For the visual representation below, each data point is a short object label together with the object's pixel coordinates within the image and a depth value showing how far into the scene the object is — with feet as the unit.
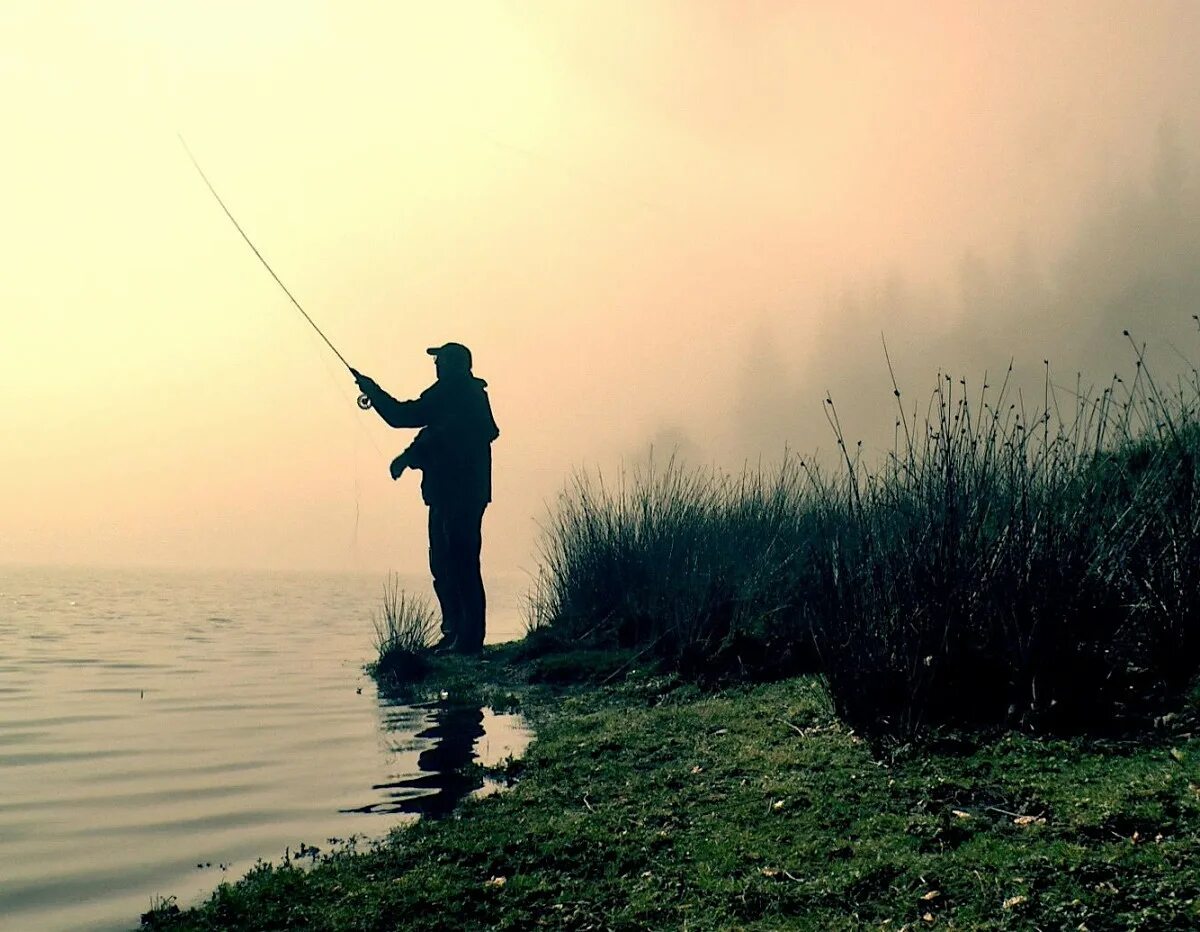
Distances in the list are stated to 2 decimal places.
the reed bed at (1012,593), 20.65
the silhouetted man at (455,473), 50.60
